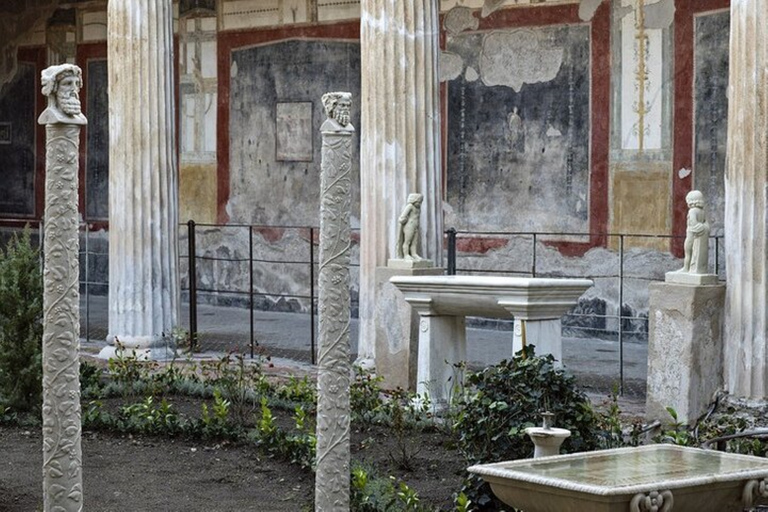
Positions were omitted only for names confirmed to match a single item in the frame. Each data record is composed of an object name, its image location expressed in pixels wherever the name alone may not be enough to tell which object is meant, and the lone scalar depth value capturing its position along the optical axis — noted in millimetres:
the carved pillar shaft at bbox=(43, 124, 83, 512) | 8017
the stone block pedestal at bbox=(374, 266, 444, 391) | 15871
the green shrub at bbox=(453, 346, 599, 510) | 10718
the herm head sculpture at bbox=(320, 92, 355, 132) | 8811
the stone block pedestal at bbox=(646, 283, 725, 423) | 13197
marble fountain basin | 7566
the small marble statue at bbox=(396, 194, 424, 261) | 15588
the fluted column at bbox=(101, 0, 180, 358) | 18752
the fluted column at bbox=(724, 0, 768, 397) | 13262
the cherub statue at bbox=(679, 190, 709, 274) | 13273
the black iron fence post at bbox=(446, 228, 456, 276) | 18437
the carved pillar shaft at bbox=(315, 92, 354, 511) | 8811
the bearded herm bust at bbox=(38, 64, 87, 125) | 8050
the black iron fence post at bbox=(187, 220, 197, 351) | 19707
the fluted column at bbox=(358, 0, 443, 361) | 16632
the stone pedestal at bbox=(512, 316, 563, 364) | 13545
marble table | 13501
